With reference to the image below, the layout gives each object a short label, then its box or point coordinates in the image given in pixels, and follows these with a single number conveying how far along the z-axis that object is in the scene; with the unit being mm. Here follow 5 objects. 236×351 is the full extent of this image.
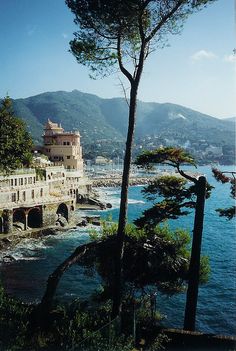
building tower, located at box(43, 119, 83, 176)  85062
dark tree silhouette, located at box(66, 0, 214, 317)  15586
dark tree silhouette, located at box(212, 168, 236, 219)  14828
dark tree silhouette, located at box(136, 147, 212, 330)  15688
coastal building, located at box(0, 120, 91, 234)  54219
